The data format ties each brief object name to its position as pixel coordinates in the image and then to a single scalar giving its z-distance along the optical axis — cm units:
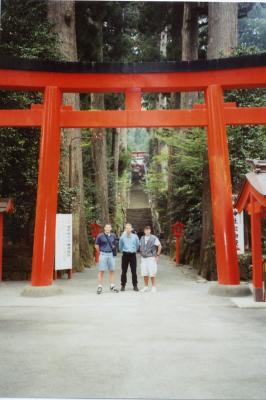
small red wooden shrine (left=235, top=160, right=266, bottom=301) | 723
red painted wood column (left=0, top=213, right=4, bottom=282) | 997
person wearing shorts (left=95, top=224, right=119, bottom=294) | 876
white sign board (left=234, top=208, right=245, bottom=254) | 941
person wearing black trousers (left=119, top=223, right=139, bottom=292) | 883
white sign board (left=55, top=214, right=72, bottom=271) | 1022
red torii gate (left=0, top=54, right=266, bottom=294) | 824
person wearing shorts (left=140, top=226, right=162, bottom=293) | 894
